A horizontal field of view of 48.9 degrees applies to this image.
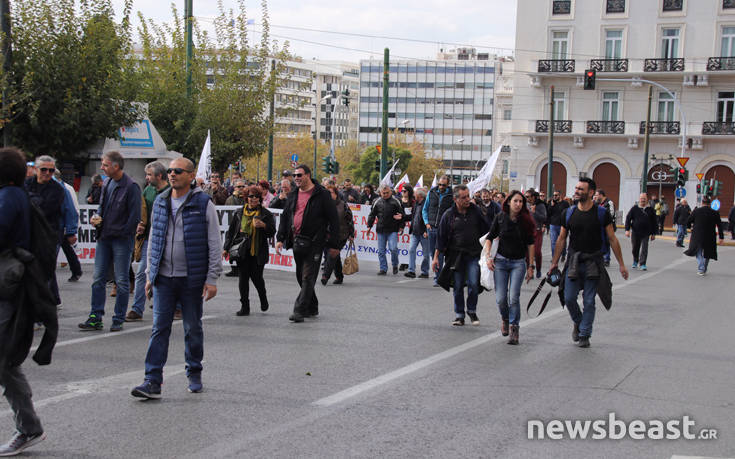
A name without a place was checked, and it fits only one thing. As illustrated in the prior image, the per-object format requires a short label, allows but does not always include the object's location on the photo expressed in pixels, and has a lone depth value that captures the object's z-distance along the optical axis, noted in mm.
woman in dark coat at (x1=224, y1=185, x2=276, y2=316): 11039
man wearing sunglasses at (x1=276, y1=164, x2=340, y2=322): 10445
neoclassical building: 51406
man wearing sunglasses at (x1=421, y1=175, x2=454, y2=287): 15664
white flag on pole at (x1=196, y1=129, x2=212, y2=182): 17848
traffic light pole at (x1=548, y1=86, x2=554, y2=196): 45562
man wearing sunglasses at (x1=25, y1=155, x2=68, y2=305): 9477
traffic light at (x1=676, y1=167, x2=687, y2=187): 39219
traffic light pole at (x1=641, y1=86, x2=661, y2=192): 44094
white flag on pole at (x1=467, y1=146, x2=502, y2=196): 17138
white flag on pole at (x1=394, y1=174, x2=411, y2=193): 23250
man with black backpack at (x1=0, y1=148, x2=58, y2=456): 4988
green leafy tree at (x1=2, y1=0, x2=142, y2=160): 18094
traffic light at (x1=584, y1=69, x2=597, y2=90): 34688
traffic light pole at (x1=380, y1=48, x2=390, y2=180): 28828
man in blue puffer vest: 6484
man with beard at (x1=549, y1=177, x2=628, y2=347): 9273
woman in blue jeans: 9484
